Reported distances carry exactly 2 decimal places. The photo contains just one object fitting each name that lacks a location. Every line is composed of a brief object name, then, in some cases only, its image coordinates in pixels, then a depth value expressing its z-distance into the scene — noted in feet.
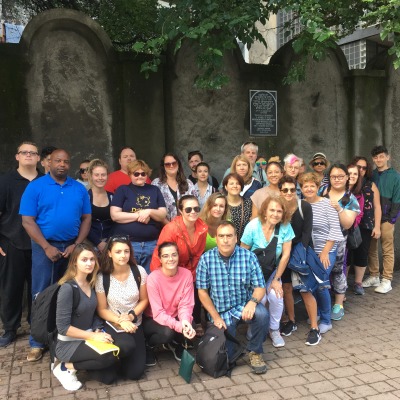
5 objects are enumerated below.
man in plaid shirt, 14.42
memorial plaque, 24.93
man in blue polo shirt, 14.90
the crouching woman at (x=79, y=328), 13.07
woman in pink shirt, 14.24
